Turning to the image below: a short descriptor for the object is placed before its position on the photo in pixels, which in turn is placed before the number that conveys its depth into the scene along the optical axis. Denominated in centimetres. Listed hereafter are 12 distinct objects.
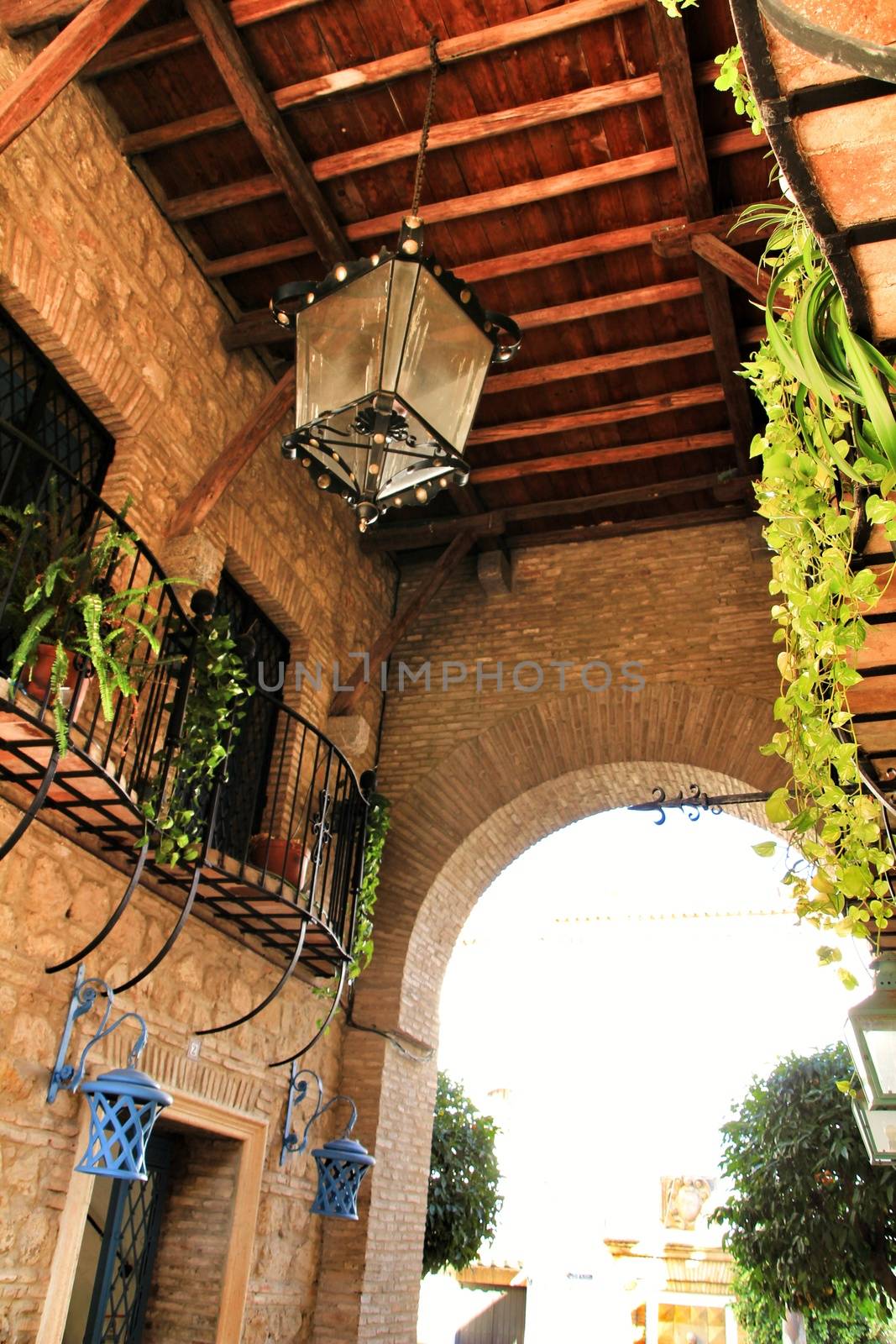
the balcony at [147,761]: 366
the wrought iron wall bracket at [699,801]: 703
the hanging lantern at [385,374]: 356
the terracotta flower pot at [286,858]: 549
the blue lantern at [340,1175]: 571
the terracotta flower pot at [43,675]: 362
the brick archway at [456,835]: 672
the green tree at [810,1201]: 664
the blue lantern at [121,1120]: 396
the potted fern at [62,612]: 349
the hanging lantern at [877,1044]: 332
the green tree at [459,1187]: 799
